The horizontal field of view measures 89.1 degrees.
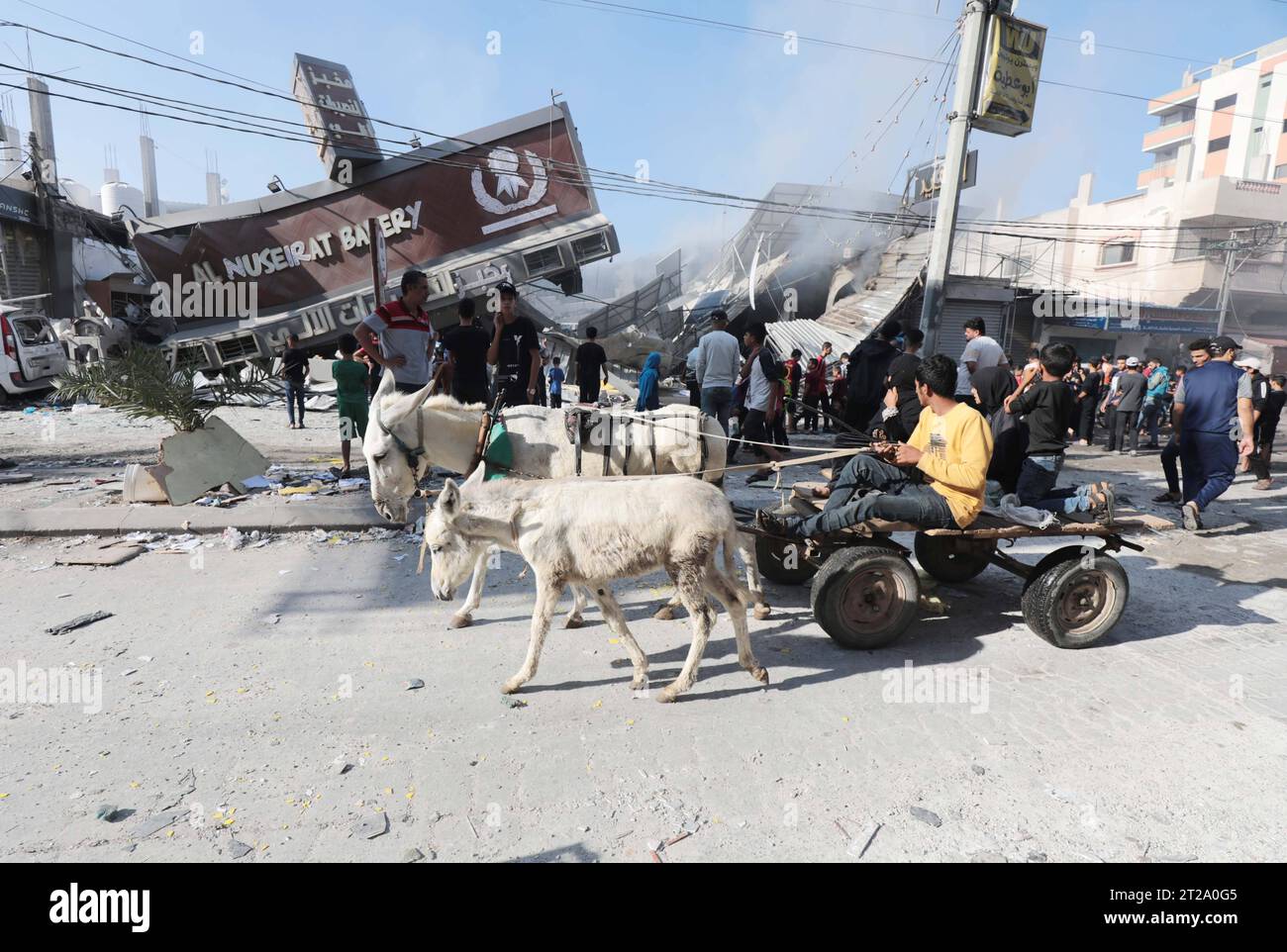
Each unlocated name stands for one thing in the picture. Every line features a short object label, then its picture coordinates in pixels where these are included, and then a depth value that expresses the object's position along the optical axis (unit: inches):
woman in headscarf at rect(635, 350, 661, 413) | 399.1
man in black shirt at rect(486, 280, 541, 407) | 278.5
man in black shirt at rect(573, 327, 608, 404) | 469.4
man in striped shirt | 251.6
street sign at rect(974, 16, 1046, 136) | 418.0
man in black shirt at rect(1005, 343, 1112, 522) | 220.7
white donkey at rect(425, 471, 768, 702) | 151.1
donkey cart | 170.2
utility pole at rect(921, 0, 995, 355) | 414.6
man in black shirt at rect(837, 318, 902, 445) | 291.4
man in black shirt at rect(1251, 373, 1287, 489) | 412.5
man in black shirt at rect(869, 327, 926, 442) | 253.8
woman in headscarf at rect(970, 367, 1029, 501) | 227.5
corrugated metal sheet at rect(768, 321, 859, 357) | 858.1
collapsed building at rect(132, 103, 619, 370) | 741.3
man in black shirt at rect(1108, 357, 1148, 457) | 521.7
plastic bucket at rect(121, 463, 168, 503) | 291.4
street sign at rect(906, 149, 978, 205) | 476.1
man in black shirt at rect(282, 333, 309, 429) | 511.5
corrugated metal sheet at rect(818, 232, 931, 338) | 895.4
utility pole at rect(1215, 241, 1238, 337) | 1185.4
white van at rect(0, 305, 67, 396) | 594.2
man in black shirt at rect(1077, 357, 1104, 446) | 540.4
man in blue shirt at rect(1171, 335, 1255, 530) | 292.4
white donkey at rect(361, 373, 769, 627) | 188.5
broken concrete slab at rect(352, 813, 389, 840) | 110.3
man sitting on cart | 175.0
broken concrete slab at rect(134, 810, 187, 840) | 109.7
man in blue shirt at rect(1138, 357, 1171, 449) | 559.8
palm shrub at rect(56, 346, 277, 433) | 288.5
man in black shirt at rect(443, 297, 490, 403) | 273.9
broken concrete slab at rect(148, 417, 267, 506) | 292.8
